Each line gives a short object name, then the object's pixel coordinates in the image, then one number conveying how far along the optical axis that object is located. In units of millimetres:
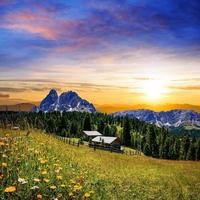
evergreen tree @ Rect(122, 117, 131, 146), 106652
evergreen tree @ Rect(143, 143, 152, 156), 96707
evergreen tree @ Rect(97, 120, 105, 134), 119628
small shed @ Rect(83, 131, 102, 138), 98601
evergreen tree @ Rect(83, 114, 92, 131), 113756
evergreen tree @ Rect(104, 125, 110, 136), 116436
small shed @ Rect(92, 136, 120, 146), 84014
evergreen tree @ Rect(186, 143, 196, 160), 98241
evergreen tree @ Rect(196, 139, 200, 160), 99643
